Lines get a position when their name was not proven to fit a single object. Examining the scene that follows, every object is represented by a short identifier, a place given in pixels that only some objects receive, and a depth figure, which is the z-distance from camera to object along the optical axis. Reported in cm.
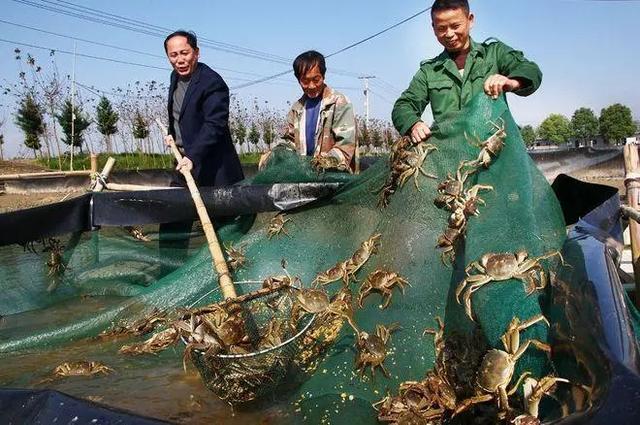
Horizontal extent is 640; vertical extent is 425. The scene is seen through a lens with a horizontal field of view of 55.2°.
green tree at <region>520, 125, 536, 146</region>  10972
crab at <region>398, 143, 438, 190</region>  299
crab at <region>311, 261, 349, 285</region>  319
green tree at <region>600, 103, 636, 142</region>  8494
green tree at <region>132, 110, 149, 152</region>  3434
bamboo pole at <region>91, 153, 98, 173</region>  591
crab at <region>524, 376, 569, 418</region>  158
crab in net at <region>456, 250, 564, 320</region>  202
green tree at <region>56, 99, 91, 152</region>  3139
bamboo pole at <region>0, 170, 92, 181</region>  585
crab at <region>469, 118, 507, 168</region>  273
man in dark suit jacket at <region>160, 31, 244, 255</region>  464
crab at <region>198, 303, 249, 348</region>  268
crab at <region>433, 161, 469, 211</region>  271
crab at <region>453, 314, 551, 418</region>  178
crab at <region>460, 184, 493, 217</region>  255
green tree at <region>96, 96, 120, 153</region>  3284
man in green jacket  307
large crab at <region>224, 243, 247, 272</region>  394
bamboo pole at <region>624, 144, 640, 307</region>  377
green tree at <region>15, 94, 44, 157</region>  3055
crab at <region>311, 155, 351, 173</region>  405
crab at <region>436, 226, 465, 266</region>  258
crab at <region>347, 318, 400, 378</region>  256
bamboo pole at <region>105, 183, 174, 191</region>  485
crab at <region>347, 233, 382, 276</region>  312
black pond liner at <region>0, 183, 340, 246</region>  402
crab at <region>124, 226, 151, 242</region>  482
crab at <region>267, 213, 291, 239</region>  395
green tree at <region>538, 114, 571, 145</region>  11331
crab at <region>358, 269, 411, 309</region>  276
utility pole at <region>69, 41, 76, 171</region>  3028
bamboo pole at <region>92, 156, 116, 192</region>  489
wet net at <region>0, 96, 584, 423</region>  230
